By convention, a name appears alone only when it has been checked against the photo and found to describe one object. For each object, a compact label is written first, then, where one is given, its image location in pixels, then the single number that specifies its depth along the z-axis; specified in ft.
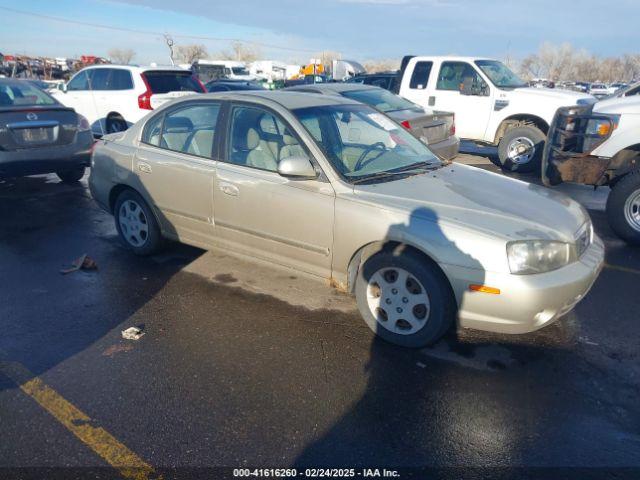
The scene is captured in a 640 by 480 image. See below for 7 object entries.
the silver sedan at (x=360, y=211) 10.13
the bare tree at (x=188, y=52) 261.44
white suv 35.27
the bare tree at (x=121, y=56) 308.79
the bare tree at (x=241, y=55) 291.38
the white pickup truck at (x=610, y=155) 17.61
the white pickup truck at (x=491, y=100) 30.27
